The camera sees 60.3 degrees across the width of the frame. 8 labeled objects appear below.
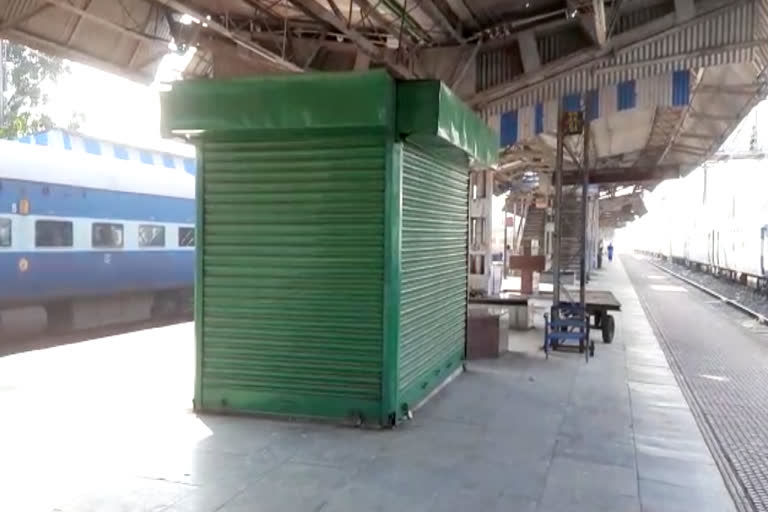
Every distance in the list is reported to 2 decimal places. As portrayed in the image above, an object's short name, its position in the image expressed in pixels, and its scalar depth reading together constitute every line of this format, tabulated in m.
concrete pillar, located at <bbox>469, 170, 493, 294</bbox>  12.40
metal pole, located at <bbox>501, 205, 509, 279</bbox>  22.43
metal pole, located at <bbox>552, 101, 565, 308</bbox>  10.64
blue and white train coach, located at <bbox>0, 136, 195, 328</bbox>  10.39
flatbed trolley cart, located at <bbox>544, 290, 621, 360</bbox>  9.81
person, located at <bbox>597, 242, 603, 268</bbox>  40.74
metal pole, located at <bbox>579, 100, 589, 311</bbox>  10.48
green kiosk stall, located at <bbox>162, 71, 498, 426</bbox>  5.64
